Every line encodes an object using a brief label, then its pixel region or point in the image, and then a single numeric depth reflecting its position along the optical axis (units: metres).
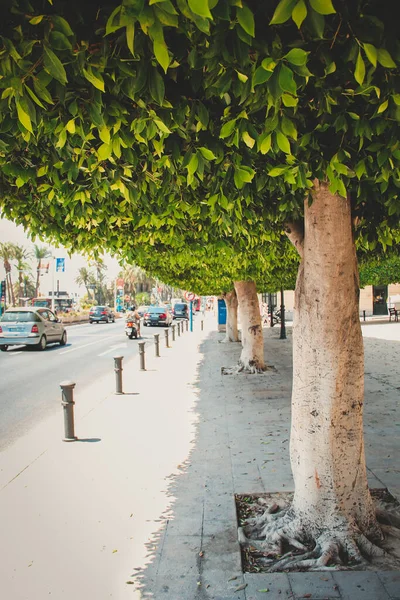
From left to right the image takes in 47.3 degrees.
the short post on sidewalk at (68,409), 6.67
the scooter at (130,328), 25.28
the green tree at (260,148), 1.97
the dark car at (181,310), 51.66
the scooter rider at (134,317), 25.47
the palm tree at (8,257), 64.69
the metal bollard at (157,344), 16.66
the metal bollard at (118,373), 9.83
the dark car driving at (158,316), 37.62
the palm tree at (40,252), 71.69
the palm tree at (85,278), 95.94
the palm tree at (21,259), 69.00
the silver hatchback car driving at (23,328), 18.64
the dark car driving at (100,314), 43.44
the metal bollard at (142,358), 13.35
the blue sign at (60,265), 42.19
